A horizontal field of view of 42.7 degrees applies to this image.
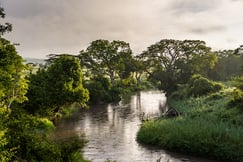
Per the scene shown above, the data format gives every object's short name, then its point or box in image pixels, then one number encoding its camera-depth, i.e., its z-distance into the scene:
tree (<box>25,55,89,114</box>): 38.66
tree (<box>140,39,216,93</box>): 72.25
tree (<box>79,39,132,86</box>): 87.00
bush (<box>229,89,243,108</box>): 32.04
